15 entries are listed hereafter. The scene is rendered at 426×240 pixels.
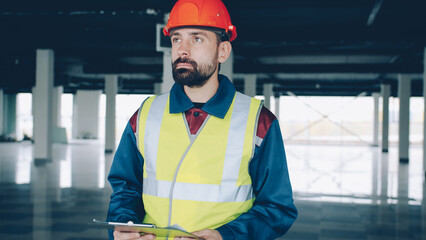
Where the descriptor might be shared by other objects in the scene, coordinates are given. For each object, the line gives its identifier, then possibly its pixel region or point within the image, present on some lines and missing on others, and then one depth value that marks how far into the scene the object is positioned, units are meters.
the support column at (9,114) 28.67
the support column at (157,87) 22.88
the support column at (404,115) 16.33
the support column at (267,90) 21.88
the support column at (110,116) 19.34
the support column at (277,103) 28.13
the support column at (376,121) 26.62
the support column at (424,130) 12.16
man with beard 1.49
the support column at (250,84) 17.41
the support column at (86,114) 31.50
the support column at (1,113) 27.78
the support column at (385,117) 21.59
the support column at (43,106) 14.33
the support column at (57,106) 26.38
